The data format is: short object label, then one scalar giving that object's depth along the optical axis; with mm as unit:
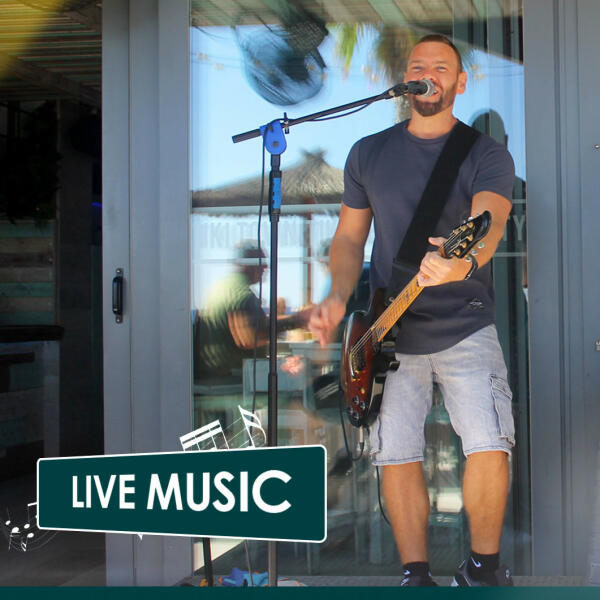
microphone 2787
